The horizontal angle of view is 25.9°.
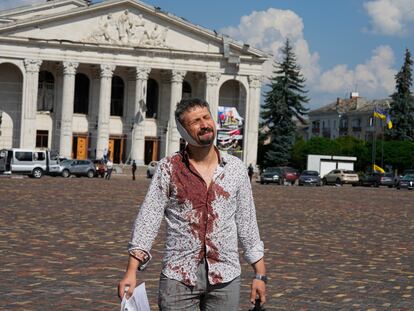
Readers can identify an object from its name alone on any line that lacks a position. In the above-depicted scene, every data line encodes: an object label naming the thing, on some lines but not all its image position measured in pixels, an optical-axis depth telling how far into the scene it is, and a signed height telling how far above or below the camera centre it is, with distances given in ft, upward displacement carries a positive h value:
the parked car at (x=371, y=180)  252.21 -2.58
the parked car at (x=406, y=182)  230.68 -2.53
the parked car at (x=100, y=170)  213.87 -2.95
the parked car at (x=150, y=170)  216.90 -2.42
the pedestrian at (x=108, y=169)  200.85 -2.62
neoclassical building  247.91 +23.79
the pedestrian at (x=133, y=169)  201.75 -2.34
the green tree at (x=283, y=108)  305.94 +19.95
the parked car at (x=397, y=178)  242.37 -1.75
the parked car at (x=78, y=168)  202.39 -2.66
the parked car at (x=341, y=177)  247.50 -2.27
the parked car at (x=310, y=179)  220.84 -2.76
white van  185.88 -1.75
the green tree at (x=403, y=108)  340.18 +24.23
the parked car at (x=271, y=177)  222.69 -2.78
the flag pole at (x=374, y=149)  296.53 +7.34
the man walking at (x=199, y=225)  17.87 -1.26
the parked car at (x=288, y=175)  227.24 -2.17
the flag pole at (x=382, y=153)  316.09 +6.22
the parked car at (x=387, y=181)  251.39 -2.64
